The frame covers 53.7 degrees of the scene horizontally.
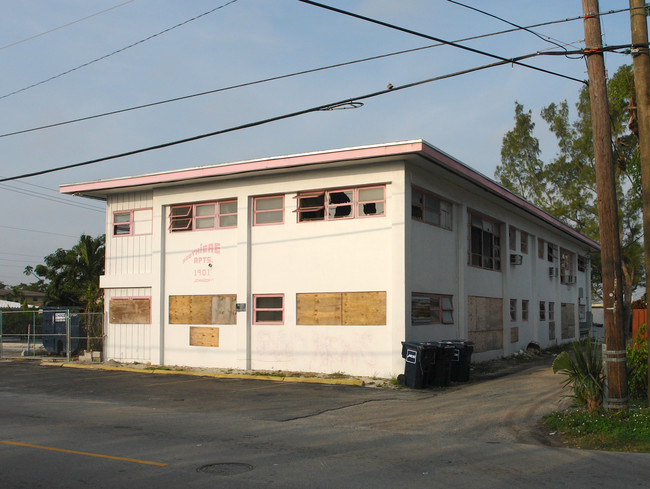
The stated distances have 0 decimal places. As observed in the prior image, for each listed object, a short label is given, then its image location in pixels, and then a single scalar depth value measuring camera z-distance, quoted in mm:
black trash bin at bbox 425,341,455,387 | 17703
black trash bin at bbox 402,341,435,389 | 17281
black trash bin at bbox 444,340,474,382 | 18594
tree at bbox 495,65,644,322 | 47969
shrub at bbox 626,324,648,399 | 13485
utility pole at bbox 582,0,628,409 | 11750
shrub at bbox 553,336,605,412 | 12141
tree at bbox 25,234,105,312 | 34256
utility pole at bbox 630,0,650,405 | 12109
